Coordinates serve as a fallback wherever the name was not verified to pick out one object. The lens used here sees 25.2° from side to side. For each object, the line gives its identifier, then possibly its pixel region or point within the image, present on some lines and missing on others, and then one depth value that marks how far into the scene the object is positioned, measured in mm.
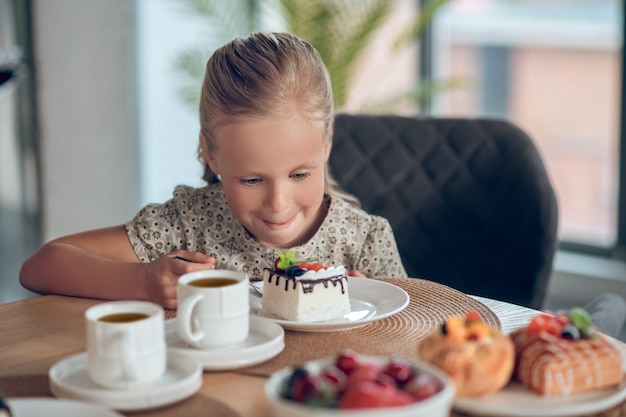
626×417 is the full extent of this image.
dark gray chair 2237
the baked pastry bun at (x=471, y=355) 1380
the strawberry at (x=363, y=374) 1289
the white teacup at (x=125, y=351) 1391
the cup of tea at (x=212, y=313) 1492
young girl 1830
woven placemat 1556
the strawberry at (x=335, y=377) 1298
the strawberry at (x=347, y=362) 1335
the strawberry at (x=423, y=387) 1292
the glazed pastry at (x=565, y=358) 1402
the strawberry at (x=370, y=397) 1261
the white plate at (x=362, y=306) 1632
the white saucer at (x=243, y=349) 1501
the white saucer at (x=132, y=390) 1390
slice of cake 1654
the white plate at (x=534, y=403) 1366
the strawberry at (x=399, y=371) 1320
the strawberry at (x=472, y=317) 1432
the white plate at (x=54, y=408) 1356
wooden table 1418
